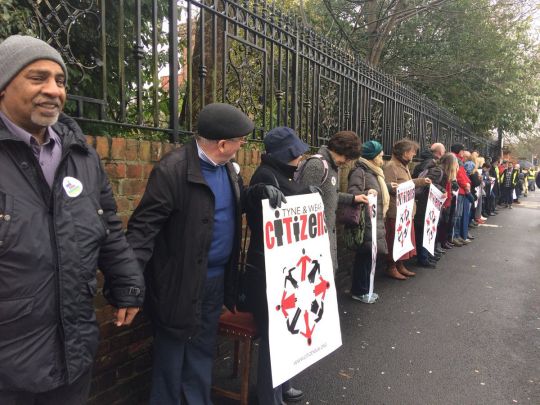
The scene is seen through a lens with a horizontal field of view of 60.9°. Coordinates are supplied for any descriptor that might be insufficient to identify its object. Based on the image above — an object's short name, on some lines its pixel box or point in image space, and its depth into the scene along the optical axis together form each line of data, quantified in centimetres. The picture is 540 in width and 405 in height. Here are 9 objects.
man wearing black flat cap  236
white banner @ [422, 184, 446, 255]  677
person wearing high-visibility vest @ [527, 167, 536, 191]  3029
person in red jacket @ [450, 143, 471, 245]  865
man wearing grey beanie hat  159
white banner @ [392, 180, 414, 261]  584
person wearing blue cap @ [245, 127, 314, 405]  279
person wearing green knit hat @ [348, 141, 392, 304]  498
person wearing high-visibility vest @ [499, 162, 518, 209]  1636
